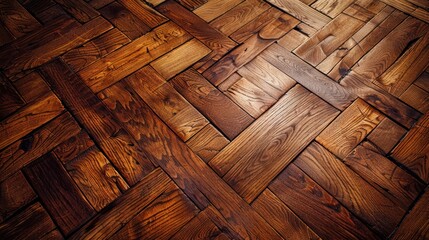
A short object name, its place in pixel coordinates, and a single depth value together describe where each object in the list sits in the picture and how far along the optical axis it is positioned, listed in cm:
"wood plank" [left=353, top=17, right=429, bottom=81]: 100
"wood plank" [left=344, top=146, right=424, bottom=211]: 77
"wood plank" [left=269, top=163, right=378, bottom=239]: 73
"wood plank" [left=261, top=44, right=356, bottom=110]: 94
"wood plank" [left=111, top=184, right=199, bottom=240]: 73
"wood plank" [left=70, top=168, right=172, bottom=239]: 73
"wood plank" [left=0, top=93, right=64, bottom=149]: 88
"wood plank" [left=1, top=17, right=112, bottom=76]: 103
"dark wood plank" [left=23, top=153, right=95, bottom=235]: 75
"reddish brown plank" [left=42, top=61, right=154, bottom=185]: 82
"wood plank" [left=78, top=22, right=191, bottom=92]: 100
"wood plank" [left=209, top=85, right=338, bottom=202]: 80
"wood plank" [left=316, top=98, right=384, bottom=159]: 85
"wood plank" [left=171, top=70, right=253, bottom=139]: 90
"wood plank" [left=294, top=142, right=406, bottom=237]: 74
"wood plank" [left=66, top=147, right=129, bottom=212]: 78
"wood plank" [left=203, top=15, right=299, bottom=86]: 101
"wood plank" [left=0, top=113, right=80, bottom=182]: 83
